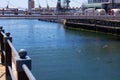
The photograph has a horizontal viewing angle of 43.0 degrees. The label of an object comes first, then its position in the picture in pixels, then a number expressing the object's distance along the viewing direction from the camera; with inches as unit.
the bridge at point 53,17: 866.0
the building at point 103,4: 1572.1
